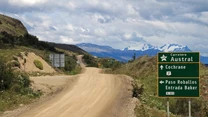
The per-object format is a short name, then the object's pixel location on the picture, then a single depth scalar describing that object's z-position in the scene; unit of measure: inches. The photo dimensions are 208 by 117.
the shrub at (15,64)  1852.9
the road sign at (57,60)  2395.4
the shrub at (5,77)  1139.3
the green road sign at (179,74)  650.2
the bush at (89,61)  4814.0
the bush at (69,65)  2848.9
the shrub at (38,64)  2204.7
